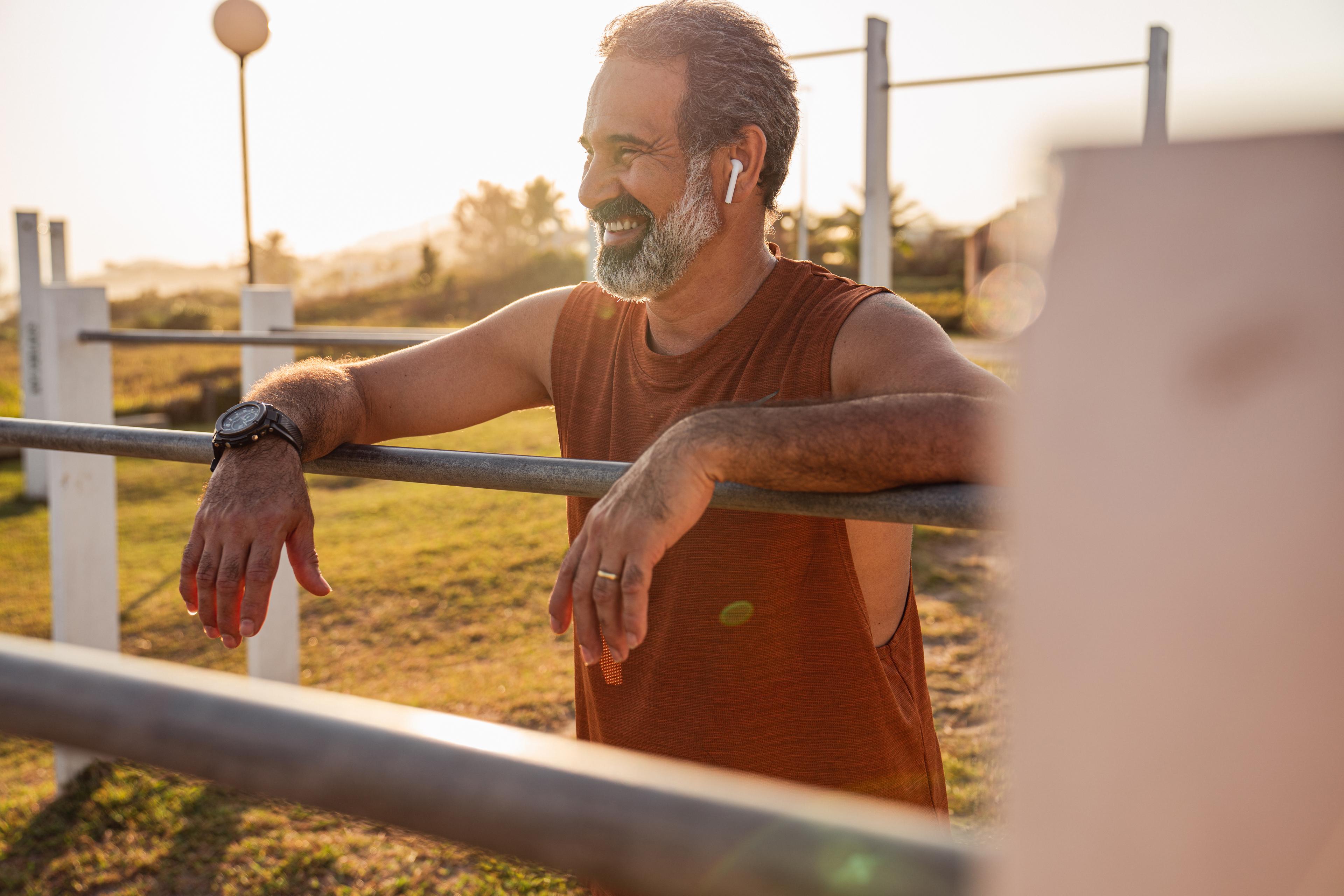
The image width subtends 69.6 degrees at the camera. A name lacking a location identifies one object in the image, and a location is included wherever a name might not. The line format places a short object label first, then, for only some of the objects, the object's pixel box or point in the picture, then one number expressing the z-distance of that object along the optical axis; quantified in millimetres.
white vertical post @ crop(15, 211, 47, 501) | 5859
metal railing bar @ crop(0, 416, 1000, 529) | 842
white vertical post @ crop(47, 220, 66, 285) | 6871
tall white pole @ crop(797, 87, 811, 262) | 7520
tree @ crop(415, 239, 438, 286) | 38094
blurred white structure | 234
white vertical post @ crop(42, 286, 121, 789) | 3480
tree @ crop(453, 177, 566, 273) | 43531
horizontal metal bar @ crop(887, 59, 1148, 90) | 5055
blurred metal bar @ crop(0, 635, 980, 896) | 261
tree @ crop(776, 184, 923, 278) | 24891
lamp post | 4824
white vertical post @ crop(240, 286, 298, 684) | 3912
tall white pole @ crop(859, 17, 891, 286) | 4871
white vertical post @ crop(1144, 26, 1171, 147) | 4578
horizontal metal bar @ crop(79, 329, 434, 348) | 2730
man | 1178
